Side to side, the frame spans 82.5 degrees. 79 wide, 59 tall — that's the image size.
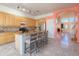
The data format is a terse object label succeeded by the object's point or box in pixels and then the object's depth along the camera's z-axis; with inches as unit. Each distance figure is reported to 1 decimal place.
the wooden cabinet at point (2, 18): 84.4
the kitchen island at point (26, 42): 65.1
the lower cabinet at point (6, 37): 80.6
